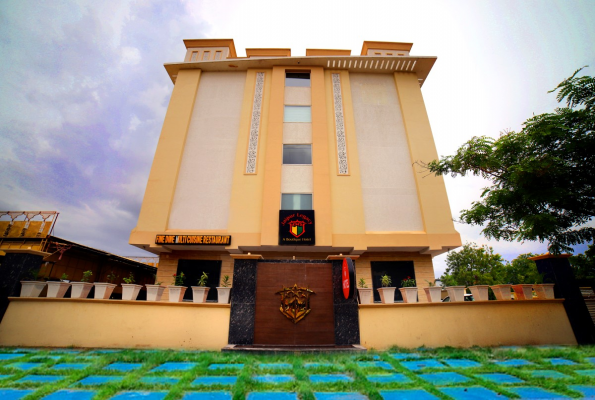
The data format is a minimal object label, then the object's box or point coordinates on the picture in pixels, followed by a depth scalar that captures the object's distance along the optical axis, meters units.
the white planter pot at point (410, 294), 7.54
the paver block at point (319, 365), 5.07
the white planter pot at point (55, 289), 7.31
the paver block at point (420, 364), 5.18
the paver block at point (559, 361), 5.30
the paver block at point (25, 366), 4.94
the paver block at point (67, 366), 4.95
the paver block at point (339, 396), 3.68
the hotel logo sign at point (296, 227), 11.16
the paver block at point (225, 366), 5.02
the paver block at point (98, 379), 4.23
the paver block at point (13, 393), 3.63
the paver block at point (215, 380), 4.20
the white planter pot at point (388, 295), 7.57
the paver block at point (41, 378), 4.30
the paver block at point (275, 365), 5.13
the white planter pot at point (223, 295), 7.37
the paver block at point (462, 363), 5.23
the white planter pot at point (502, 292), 7.50
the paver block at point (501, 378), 4.34
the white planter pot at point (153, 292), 7.47
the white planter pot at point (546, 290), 7.58
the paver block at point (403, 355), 5.93
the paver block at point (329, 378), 4.35
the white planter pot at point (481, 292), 7.48
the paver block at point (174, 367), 4.95
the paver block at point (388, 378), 4.37
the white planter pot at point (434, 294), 7.44
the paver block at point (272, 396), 3.66
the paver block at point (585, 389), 3.78
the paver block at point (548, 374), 4.50
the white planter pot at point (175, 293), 7.46
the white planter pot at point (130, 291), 7.46
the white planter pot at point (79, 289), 7.36
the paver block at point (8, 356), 5.62
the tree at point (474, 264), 27.98
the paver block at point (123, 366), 4.93
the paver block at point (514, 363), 5.20
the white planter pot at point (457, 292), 7.43
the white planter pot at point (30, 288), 7.23
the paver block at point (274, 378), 4.32
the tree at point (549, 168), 7.55
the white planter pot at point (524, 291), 7.63
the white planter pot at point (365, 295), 7.52
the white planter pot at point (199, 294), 7.39
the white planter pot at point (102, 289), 7.34
